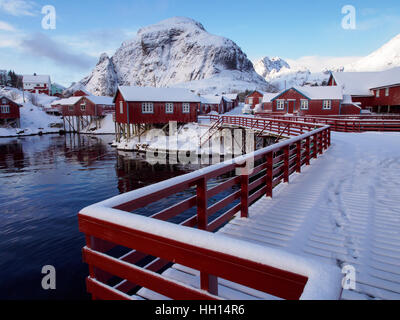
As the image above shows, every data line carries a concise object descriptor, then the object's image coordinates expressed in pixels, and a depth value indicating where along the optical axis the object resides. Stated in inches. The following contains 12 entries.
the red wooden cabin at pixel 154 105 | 1362.0
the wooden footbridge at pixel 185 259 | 60.1
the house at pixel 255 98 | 2615.7
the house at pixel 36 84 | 4111.7
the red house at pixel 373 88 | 1518.2
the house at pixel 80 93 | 2562.7
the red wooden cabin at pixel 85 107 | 2231.8
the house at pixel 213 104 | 2374.5
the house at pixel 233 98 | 2863.4
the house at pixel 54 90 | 4951.8
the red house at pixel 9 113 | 2014.0
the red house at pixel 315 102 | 1492.4
